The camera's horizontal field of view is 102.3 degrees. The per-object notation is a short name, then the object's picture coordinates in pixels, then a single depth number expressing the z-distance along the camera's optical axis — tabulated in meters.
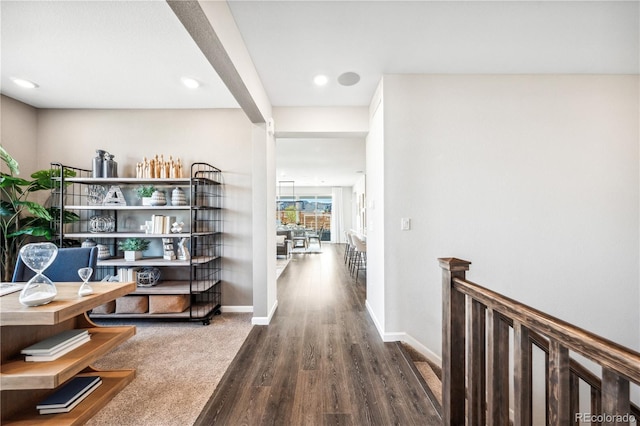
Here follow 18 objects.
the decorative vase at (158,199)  3.02
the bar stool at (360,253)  5.15
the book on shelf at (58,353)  1.44
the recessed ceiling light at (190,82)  2.67
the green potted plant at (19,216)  2.68
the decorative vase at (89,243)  2.98
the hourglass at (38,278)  1.34
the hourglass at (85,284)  1.53
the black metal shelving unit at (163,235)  2.91
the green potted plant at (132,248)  2.97
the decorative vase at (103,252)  3.02
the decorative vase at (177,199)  3.06
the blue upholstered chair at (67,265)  2.00
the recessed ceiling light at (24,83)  2.64
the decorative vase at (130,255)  2.97
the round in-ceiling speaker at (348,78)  2.54
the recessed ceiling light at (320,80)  2.57
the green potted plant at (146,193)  3.08
